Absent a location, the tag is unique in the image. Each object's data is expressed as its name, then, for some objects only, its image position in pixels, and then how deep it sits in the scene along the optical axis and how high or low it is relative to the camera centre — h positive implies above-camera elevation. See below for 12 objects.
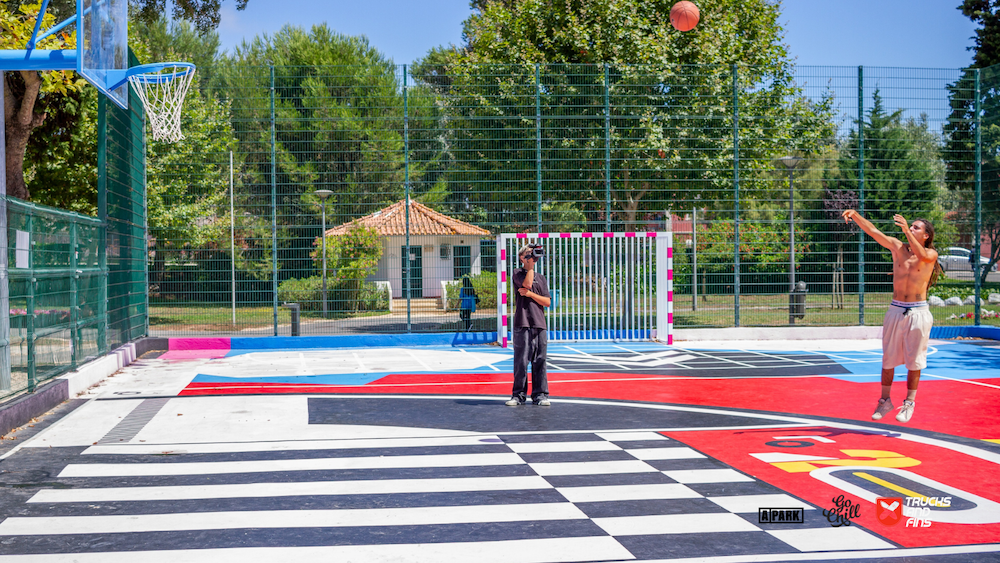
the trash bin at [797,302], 19.14 -0.83
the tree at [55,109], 15.09 +3.68
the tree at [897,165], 18.66 +2.36
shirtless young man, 7.87 -0.30
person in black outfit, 10.00 -0.61
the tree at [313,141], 16.98 +2.72
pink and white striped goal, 17.23 -0.30
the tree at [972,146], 18.95 +2.78
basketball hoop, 12.48 +2.84
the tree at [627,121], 17.92 +3.32
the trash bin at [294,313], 17.00 -0.88
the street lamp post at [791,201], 17.97 +1.48
